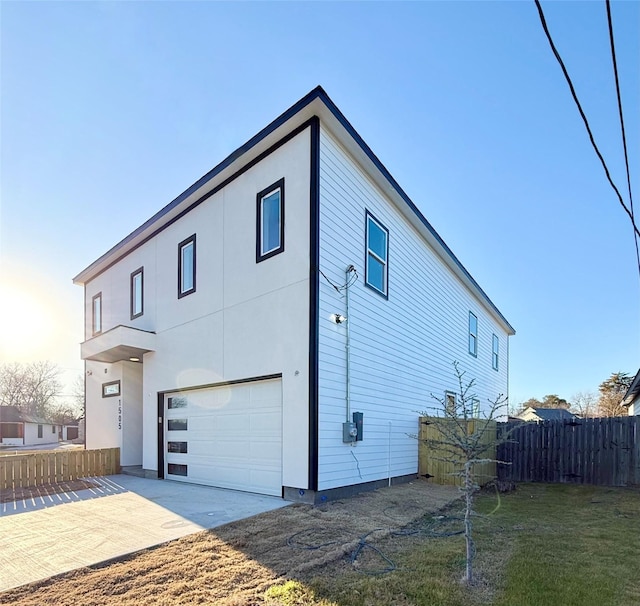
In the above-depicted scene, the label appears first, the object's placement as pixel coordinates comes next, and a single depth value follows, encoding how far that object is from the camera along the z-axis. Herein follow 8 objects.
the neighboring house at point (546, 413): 35.85
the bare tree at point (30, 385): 51.41
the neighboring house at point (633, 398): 15.13
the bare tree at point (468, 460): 3.83
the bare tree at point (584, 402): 41.61
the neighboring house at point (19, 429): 42.66
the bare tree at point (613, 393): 31.02
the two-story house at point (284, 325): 7.37
